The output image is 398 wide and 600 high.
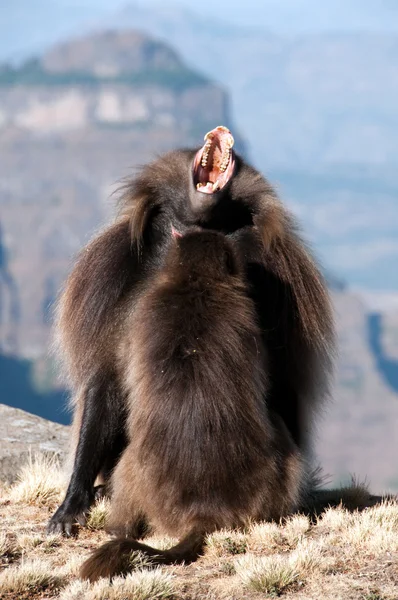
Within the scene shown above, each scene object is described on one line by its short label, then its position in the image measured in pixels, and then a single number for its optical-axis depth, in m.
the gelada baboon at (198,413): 10.41
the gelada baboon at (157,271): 11.37
